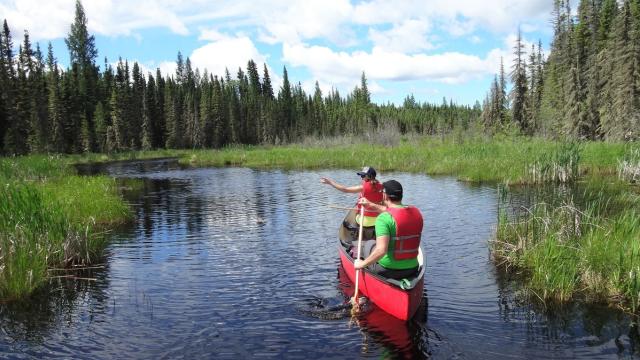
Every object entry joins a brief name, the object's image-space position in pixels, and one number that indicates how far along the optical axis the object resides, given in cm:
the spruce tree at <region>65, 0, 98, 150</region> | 7262
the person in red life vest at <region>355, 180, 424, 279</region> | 855
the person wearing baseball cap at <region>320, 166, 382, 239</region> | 1227
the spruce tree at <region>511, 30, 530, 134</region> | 5778
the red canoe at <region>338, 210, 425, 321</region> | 827
